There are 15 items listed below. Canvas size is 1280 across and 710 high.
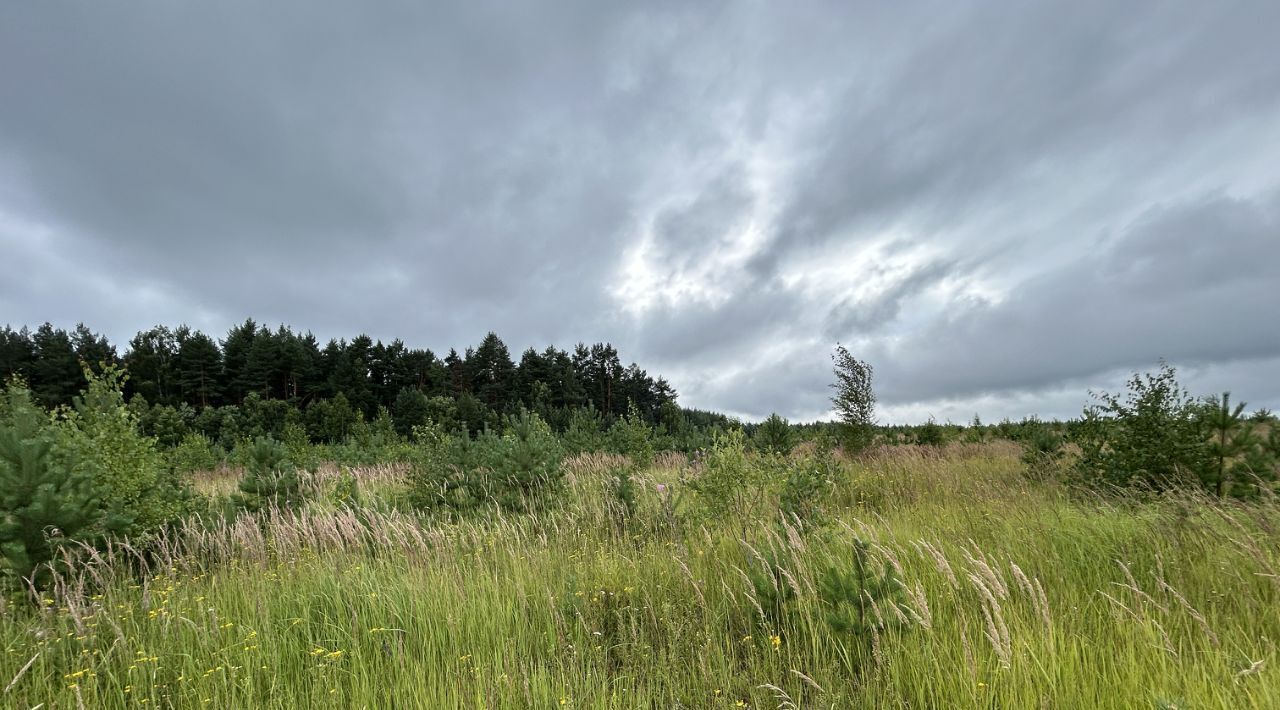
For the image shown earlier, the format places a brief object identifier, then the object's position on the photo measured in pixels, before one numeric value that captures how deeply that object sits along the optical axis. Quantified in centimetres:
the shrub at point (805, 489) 634
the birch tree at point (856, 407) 1656
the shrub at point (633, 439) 1661
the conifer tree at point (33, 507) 447
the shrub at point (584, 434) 1881
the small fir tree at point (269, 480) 847
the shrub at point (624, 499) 722
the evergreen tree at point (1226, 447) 618
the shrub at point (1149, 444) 649
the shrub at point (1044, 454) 963
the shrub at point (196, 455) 1782
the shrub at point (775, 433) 1484
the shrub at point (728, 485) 677
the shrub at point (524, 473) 880
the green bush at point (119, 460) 588
